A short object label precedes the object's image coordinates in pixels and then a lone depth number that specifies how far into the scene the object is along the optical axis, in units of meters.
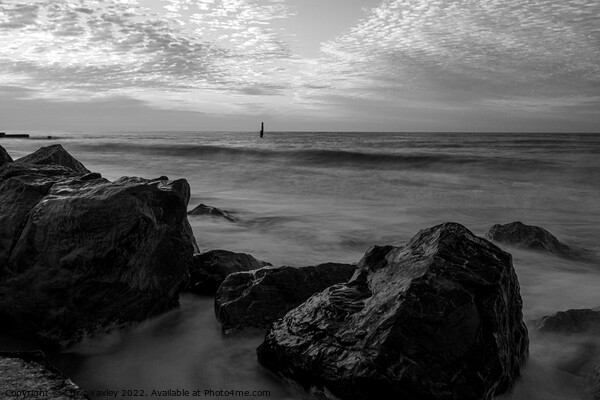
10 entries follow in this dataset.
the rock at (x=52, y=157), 5.89
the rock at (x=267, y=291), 3.61
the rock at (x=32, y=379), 2.25
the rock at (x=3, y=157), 6.97
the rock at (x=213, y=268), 4.34
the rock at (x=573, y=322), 3.73
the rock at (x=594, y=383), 2.86
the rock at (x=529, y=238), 6.85
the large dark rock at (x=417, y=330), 2.38
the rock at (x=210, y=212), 8.56
